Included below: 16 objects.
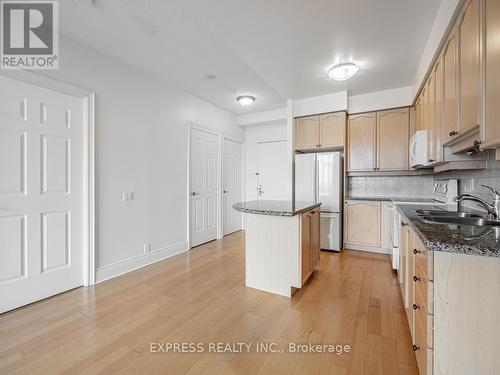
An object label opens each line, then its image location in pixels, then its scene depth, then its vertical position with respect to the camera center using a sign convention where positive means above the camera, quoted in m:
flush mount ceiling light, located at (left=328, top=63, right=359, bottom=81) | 2.87 +1.43
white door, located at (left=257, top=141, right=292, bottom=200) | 5.33 +0.37
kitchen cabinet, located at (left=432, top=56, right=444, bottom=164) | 2.01 +0.70
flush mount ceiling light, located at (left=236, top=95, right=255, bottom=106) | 3.96 +1.47
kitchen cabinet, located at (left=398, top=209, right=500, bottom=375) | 0.97 -0.54
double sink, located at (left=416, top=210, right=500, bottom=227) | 1.62 -0.24
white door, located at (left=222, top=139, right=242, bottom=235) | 5.04 +0.07
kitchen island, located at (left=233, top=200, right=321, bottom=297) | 2.38 -0.62
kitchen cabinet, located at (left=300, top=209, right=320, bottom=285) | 2.45 -0.62
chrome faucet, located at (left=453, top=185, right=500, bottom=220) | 1.60 -0.14
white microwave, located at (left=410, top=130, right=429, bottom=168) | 2.51 +0.43
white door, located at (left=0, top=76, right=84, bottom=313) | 2.08 -0.06
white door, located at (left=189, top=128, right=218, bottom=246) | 4.15 -0.01
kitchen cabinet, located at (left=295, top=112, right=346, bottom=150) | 3.98 +0.97
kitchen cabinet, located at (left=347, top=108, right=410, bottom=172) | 3.72 +0.76
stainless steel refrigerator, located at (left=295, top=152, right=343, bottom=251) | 3.85 -0.02
